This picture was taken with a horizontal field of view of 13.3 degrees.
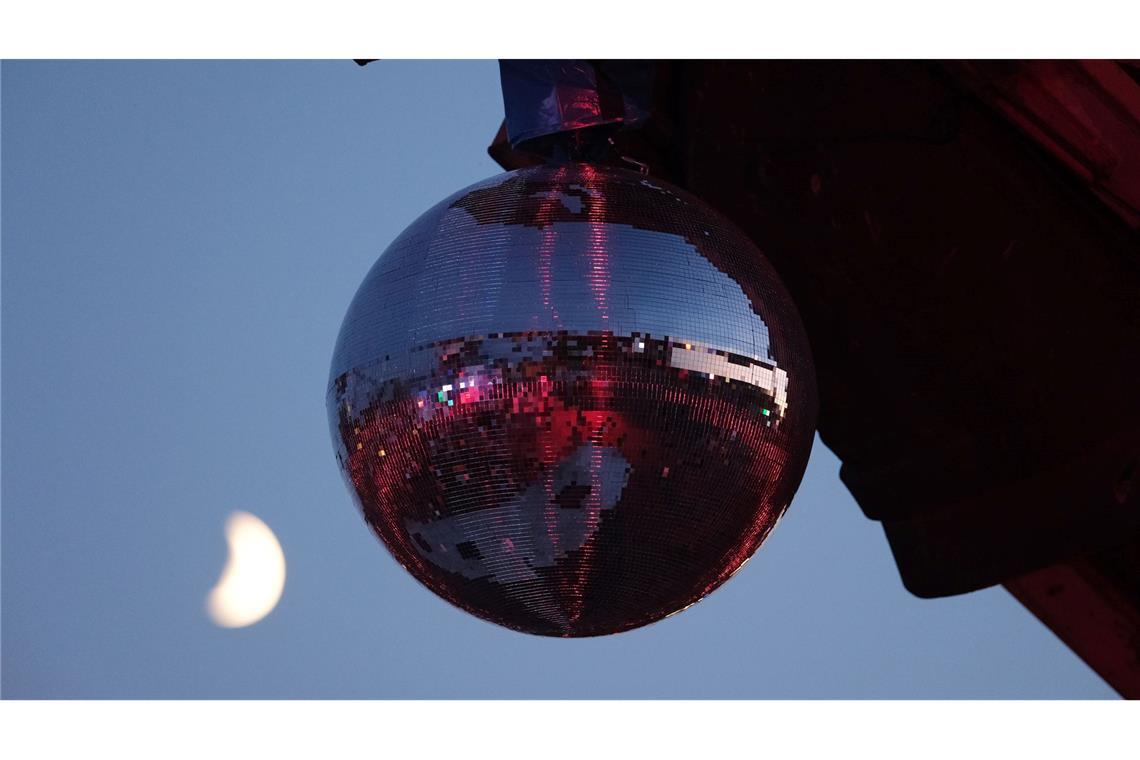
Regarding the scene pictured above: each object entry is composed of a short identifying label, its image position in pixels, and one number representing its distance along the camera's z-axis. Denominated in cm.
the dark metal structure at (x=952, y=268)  1054
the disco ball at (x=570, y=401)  900
